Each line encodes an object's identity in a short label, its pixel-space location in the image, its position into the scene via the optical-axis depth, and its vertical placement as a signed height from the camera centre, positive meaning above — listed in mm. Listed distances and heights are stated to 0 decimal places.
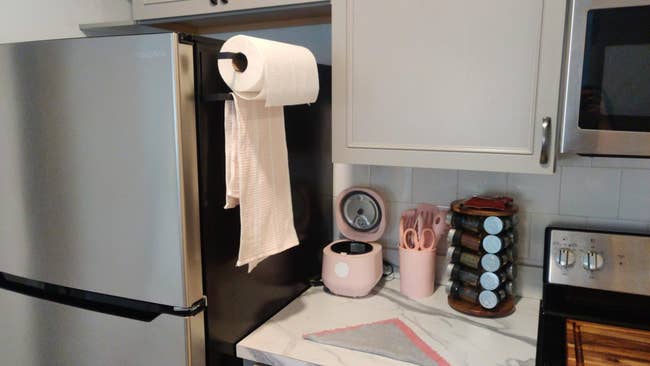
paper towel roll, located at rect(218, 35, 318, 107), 999 +93
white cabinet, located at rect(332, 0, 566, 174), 1050 +78
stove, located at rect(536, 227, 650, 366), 1132 -465
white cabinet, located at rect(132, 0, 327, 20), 1358 +318
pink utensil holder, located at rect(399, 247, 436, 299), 1415 -463
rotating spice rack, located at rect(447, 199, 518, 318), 1293 -423
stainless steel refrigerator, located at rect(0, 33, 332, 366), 983 -205
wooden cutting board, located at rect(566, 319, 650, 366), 1030 -519
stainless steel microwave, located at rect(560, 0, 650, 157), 942 +73
